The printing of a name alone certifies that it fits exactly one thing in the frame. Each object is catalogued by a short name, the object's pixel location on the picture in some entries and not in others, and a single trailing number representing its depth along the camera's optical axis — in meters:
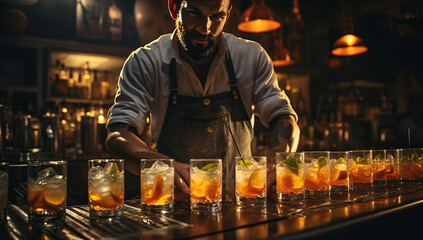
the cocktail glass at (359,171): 1.72
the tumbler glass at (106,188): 1.18
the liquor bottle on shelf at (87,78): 4.27
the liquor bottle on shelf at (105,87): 4.27
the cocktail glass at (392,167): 1.89
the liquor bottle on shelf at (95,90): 4.23
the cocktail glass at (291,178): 1.41
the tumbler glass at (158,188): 1.25
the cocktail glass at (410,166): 1.95
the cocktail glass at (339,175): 1.61
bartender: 2.09
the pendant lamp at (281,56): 3.85
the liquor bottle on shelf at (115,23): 4.26
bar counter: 0.97
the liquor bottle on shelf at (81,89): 4.18
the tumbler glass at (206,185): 1.27
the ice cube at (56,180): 1.14
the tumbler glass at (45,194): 1.12
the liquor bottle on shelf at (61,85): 4.14
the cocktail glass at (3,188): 1.19
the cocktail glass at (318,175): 1.52
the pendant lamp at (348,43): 3.26
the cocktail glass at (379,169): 1.85
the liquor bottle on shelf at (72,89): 4.15
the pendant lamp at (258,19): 3.33
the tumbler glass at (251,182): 1.37
